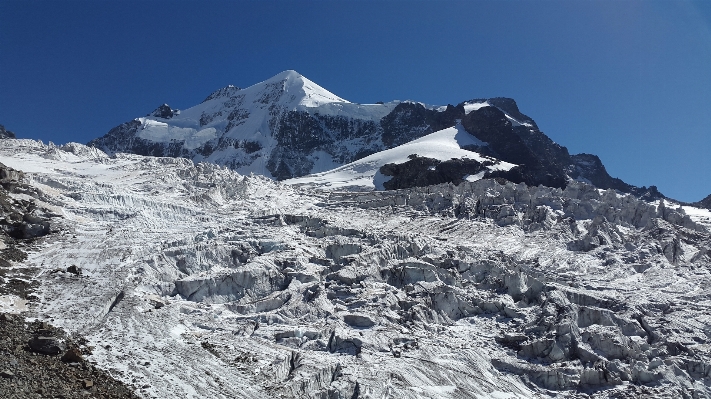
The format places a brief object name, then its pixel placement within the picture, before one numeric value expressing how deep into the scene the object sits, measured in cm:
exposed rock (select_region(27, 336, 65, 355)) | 2461
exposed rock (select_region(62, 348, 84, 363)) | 2445
